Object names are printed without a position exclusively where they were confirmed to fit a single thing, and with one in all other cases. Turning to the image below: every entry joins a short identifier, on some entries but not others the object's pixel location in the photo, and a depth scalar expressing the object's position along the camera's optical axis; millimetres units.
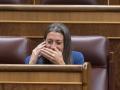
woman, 7389
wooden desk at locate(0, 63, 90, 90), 6732
